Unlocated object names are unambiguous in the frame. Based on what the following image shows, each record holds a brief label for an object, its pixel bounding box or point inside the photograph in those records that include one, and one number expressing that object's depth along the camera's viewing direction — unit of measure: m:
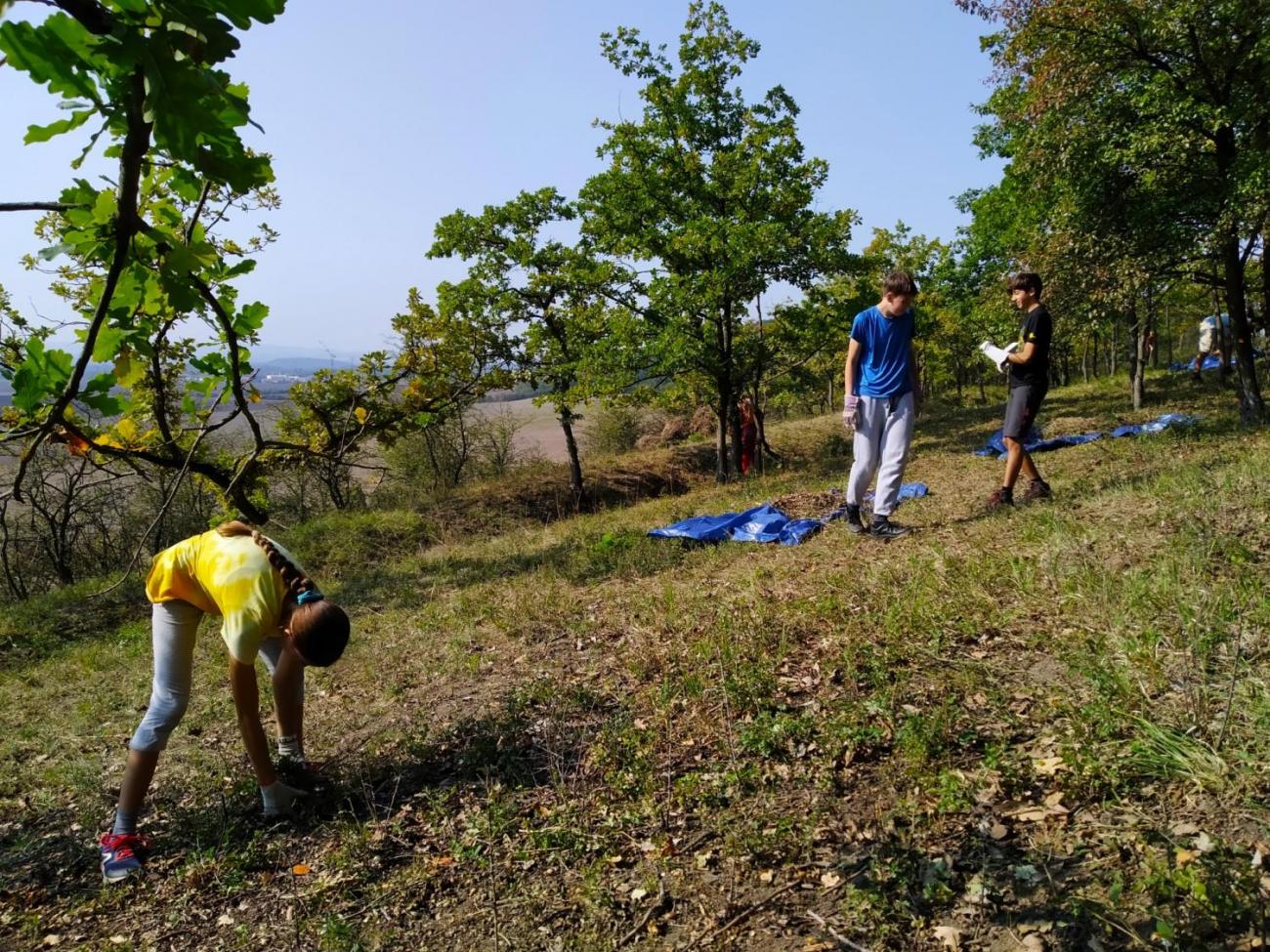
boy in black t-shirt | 5.45
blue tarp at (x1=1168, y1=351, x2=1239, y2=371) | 20.32
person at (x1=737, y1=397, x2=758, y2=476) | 15.45
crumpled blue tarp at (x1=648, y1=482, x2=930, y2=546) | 6.50
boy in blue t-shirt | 5.18
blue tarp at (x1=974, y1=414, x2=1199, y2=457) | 9.76
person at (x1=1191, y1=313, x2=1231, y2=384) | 15.66
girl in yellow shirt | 3.02
